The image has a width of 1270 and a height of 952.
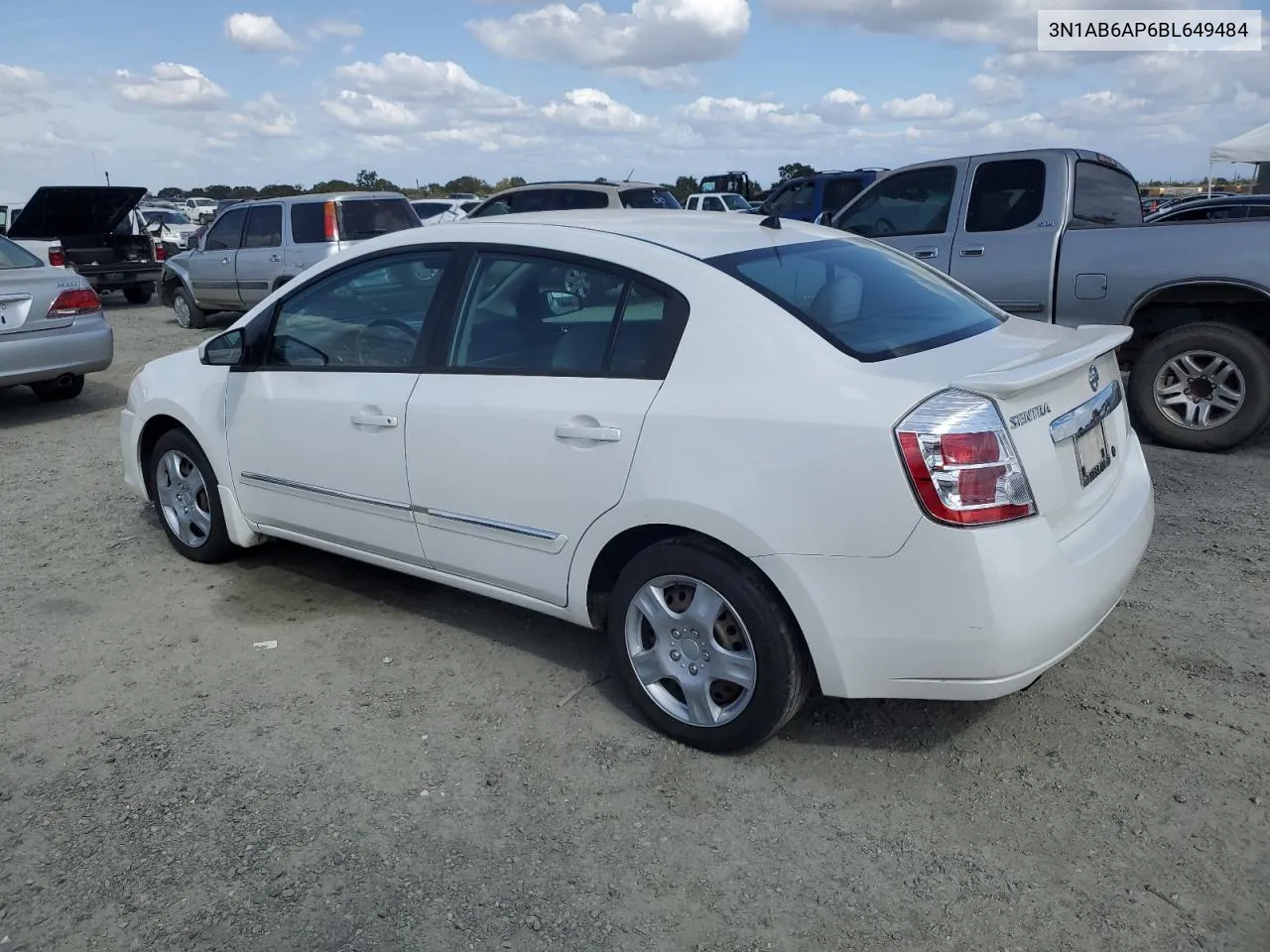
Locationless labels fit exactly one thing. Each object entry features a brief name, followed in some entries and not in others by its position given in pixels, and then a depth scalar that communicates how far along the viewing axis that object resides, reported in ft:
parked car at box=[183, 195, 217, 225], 125.53
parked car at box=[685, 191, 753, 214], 81.35
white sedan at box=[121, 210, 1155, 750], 9.30
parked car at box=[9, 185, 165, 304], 54.34
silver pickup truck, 21.43
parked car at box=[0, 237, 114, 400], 26.84
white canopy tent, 61.62
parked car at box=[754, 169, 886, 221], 63.62
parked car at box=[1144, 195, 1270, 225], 42.22
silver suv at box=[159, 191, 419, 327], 42.50
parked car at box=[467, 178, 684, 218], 43.29
